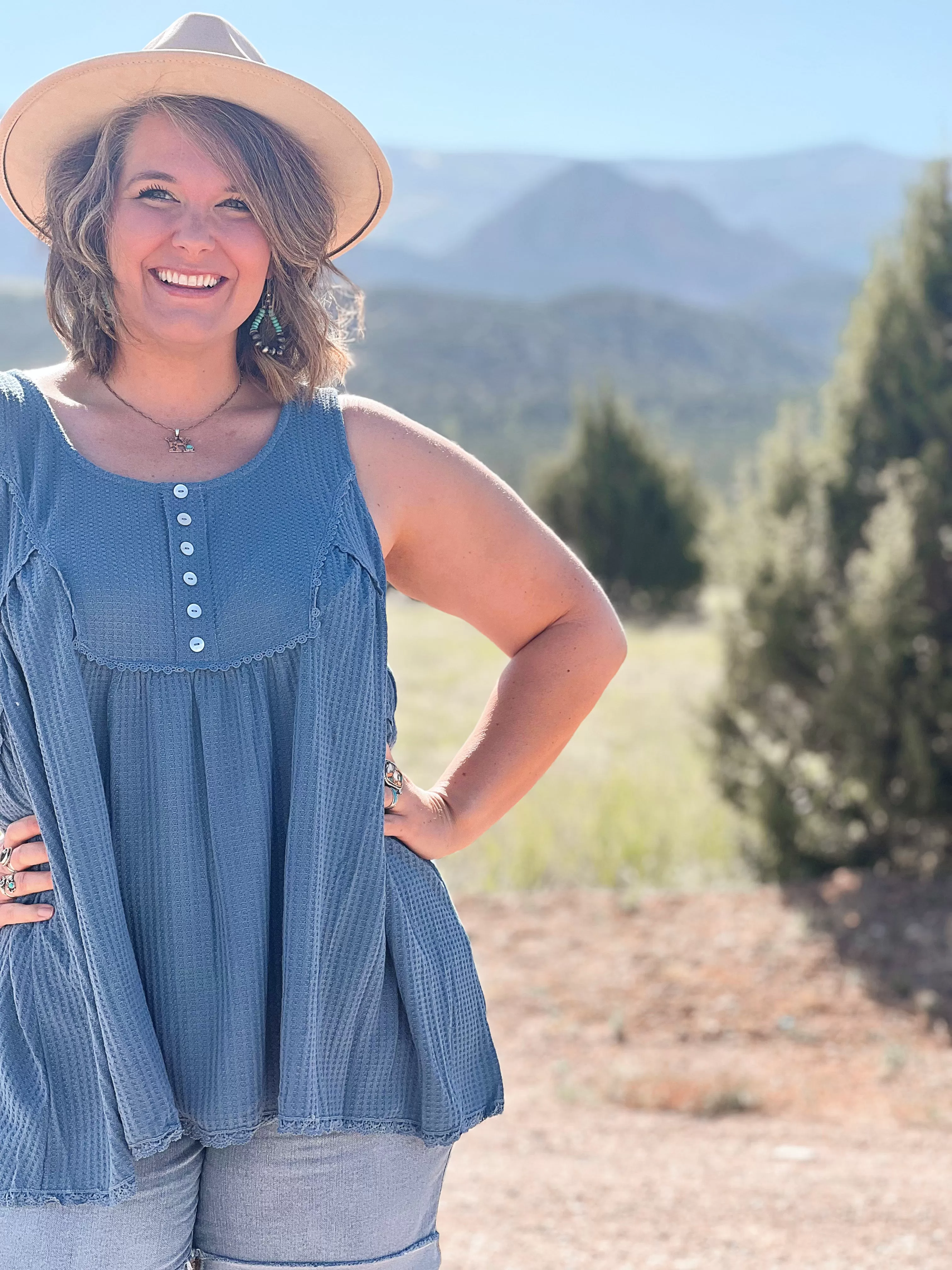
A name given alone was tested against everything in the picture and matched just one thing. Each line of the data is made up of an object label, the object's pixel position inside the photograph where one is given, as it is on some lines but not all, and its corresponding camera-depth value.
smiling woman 1.45
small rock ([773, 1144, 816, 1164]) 3.75
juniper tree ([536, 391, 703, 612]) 16.94
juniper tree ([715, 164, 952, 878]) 5.70
